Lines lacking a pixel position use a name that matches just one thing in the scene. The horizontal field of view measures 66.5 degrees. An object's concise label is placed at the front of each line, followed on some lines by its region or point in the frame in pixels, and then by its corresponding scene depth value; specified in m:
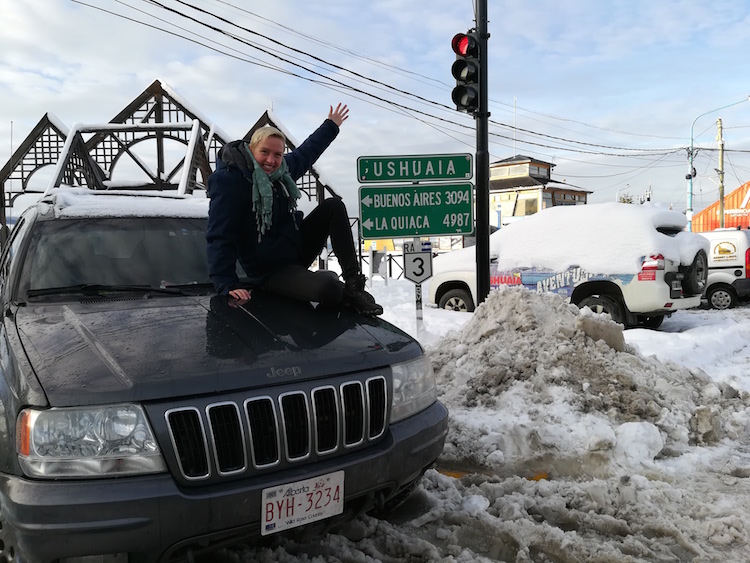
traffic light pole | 7.54
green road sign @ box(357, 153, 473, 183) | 6.54
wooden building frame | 15.66
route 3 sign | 6.77
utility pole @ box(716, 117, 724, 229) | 35.94
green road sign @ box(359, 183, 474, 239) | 6.64
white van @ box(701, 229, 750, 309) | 13.16
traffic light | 7.55
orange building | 37.91
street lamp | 32.78
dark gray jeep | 1.83
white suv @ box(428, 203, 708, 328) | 8.30
